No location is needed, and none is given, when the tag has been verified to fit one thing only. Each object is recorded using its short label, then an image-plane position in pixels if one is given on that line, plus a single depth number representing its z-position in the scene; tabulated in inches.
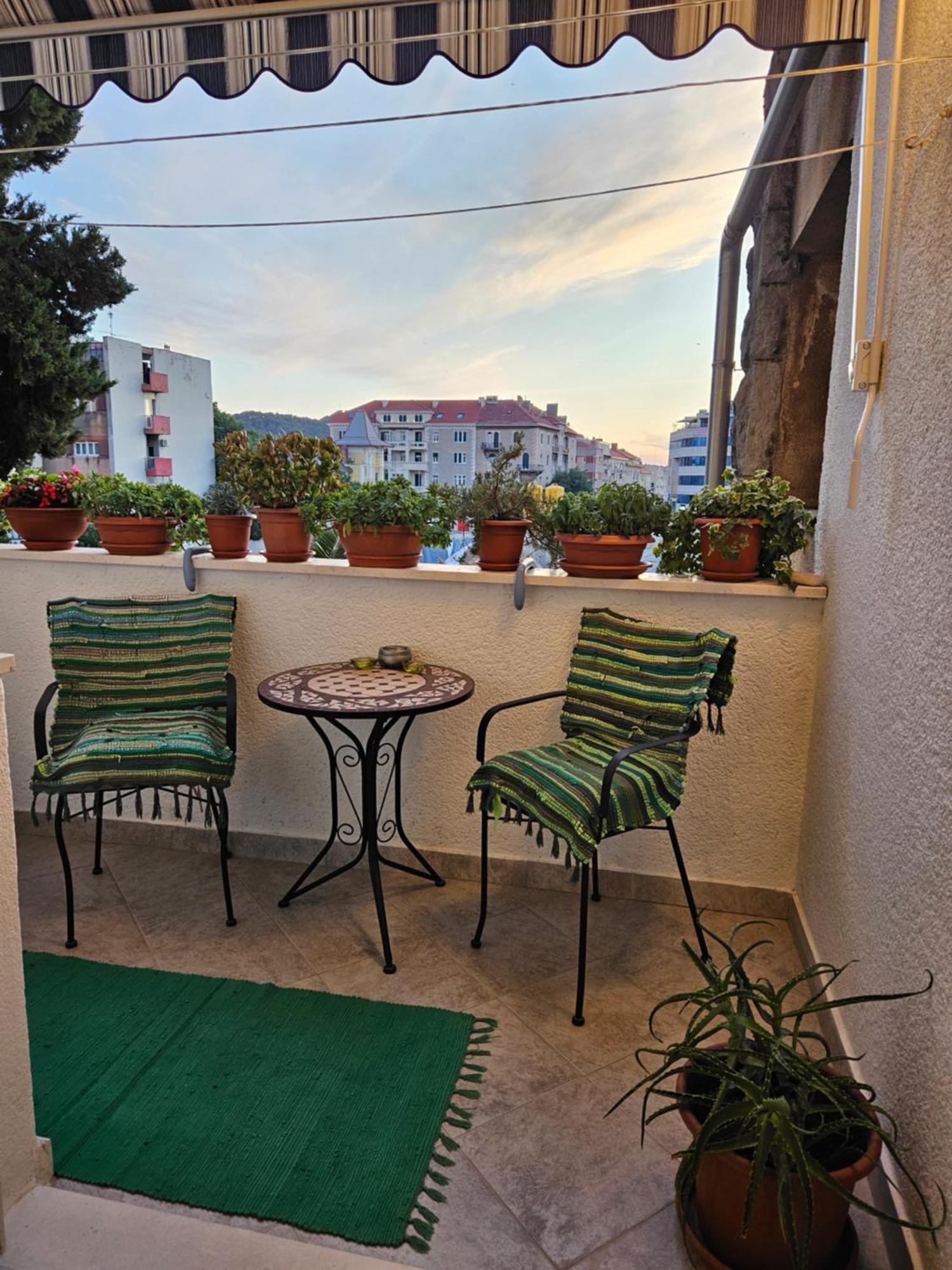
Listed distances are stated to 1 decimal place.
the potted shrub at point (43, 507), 114.7
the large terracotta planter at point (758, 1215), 46.2
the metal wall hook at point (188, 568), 111.3
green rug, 57.4
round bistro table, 85.2
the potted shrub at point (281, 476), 109.0
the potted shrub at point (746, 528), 94.3
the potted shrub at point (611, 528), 98.8
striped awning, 67.5
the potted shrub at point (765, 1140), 43.5
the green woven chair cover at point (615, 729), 76.0
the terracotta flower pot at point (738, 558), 94.3
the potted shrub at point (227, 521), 111.0
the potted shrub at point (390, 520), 103.9
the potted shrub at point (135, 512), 113.0
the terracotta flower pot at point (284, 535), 109.0
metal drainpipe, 112.7
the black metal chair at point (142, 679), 94.2
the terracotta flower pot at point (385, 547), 105.0
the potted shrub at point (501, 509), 103.3
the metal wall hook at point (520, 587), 101.4
